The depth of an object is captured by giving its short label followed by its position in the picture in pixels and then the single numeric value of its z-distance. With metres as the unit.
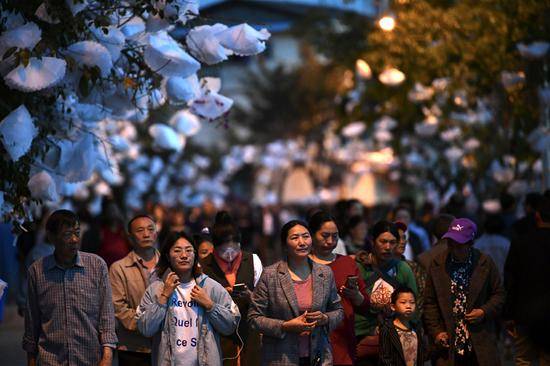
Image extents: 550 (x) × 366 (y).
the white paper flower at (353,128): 38.46
